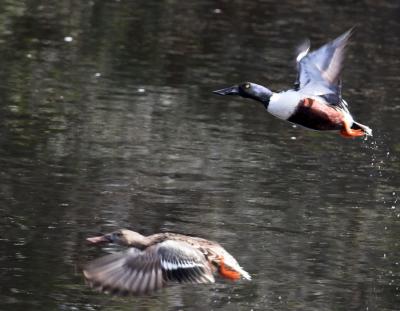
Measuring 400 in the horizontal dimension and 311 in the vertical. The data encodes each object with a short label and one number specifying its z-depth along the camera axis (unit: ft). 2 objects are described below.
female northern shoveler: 42.78
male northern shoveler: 55.21
